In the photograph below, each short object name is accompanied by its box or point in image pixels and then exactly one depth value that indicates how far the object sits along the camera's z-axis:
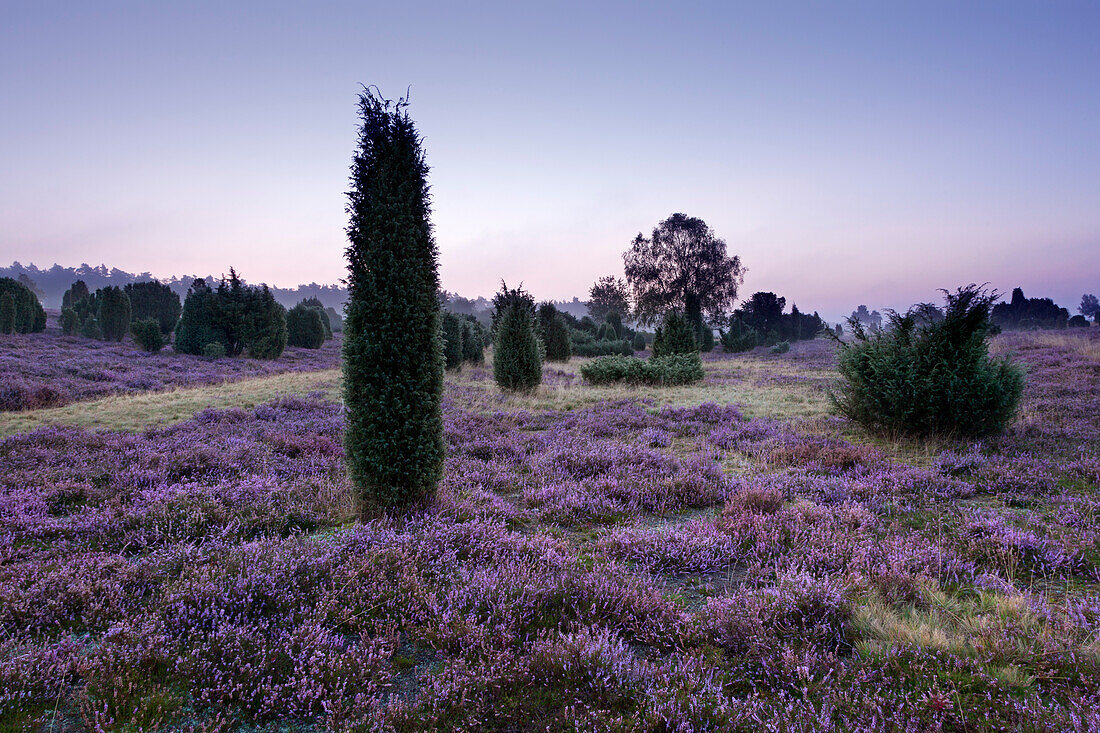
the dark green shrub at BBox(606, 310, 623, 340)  50.12
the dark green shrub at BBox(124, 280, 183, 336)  42.38
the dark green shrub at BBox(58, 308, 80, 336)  37.50
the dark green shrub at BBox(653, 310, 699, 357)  24.47
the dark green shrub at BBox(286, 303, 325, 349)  40.97
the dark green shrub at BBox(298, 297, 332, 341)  50.09
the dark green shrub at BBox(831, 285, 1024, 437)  8.62
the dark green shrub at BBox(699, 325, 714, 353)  44.75
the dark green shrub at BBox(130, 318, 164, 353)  28.69
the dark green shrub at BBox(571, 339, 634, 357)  39.88
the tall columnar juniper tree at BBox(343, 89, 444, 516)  5.65
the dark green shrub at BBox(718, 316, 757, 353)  45.16
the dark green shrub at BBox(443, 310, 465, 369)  25.78
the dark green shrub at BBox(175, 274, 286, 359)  29.83
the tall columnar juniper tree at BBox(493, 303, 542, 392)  18.27
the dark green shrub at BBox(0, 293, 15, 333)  31.27
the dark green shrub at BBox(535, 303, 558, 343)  31.73
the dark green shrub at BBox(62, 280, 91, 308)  46.94
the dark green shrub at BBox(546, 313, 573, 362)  32.78
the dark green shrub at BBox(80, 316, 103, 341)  35.22
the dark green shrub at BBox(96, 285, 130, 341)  34.38
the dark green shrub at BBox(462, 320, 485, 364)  29.47
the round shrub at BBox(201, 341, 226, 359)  29.11
